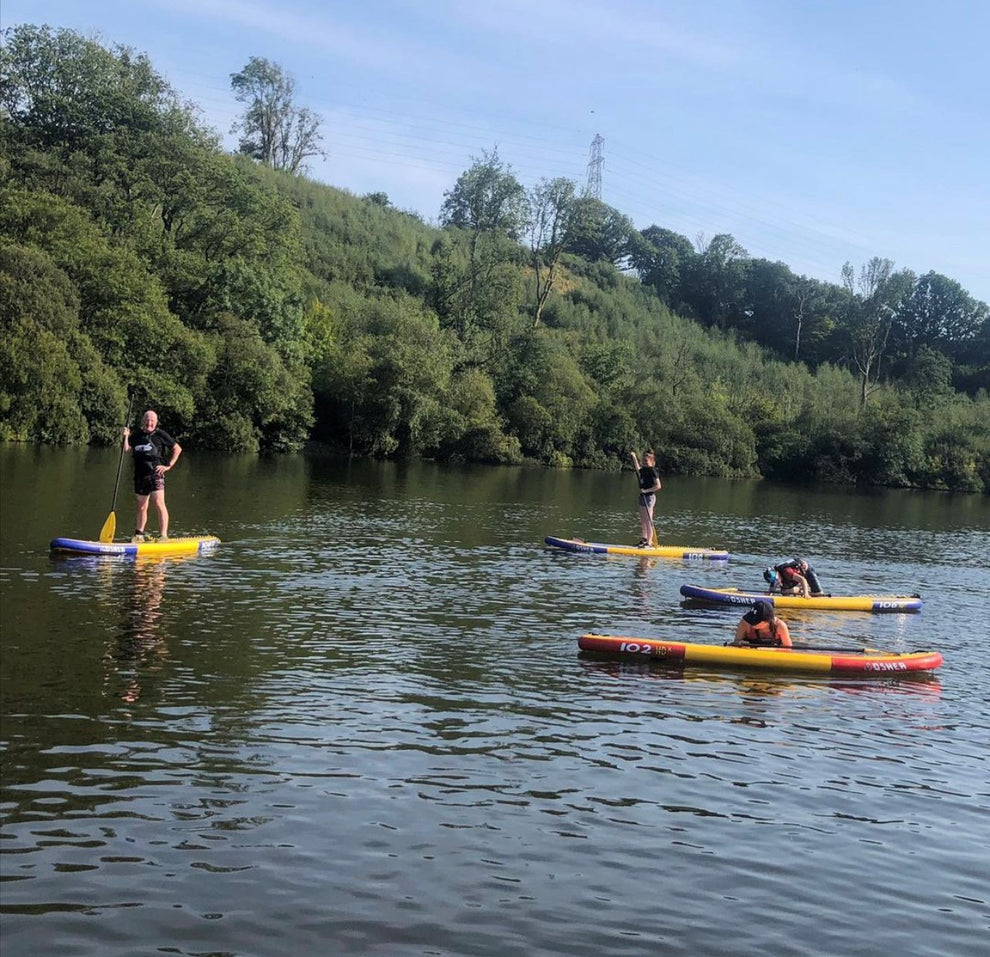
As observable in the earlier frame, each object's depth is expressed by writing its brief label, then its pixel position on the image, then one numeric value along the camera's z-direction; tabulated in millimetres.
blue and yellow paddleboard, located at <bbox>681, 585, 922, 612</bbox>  23766
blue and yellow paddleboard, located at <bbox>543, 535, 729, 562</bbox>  30406
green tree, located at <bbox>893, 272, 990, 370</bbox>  157875
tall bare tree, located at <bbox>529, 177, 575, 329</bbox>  103000
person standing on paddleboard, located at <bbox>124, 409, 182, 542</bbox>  23359
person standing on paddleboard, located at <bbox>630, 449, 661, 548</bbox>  31500
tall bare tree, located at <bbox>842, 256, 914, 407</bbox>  138625
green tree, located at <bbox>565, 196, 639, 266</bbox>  165500
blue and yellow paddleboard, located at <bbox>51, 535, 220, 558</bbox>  21500
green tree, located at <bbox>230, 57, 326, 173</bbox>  118206
